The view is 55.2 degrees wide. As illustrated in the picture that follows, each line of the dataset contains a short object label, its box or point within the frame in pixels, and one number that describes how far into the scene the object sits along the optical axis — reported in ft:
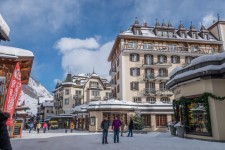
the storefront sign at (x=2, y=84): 37.91
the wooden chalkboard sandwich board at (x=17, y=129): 66.03
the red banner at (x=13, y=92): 36.32
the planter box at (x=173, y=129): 60.35
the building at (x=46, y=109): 248.34
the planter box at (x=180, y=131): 53.98
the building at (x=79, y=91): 182.60
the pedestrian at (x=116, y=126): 46.42
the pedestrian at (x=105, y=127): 43.92
